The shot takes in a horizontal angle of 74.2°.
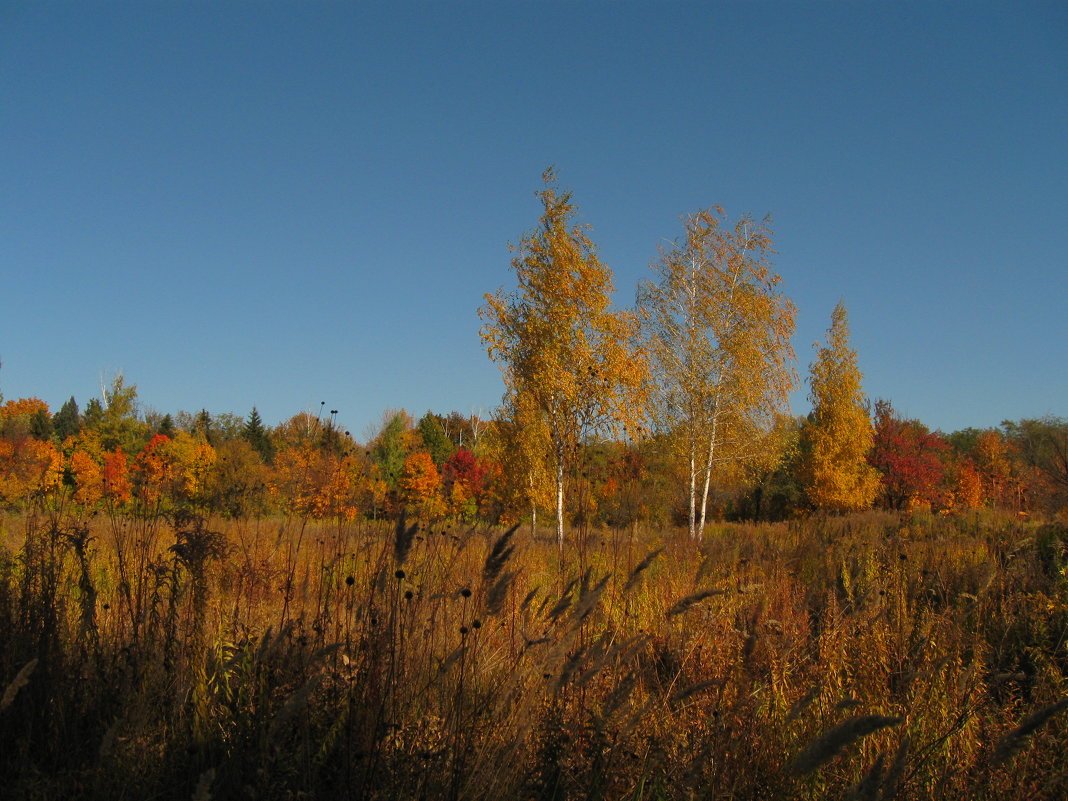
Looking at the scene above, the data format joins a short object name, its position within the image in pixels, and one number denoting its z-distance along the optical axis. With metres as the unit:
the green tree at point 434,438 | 44.16
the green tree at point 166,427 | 47.09
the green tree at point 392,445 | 30.43
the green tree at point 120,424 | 33.03
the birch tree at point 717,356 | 19.77
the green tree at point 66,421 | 55.97
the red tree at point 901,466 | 29.92
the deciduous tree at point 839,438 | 26.23
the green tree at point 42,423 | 39.66
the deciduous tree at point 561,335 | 15.74
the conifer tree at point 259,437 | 42.08
